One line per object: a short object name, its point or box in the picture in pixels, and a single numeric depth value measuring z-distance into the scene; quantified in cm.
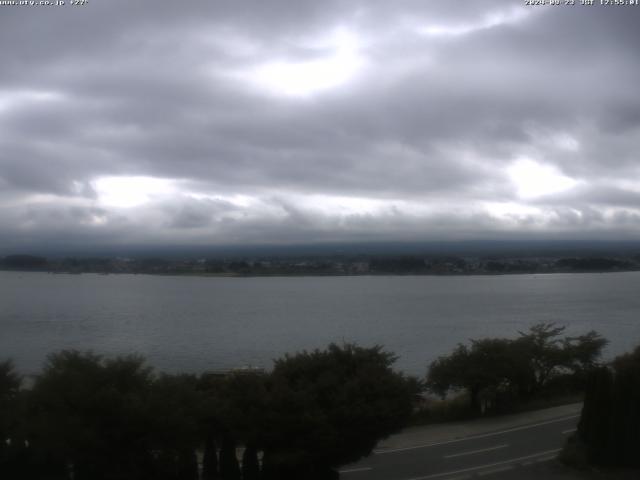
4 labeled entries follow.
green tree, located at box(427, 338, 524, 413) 2194
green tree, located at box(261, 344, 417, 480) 1187
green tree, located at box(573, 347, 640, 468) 1396
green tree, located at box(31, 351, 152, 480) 1045
